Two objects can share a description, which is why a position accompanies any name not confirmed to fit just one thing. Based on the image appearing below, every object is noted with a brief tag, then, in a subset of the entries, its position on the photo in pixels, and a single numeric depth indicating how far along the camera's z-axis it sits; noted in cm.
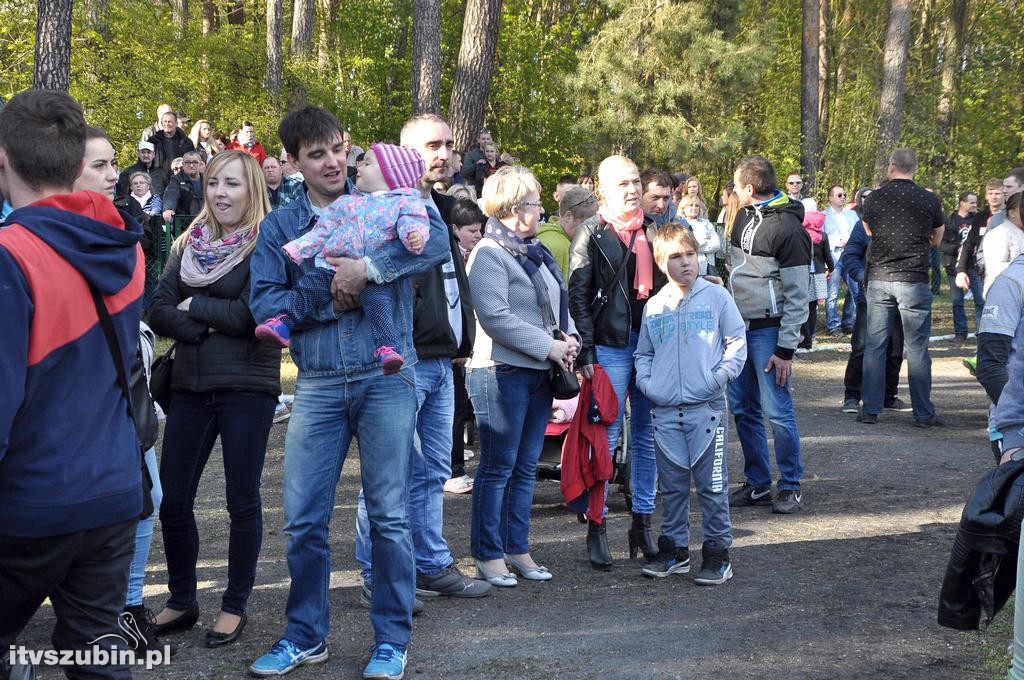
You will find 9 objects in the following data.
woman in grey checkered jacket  579
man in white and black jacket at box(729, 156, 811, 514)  748
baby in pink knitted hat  437
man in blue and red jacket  292
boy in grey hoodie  599
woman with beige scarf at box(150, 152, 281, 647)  486
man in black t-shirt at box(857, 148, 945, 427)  1016
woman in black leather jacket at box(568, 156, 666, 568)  644
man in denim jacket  448
